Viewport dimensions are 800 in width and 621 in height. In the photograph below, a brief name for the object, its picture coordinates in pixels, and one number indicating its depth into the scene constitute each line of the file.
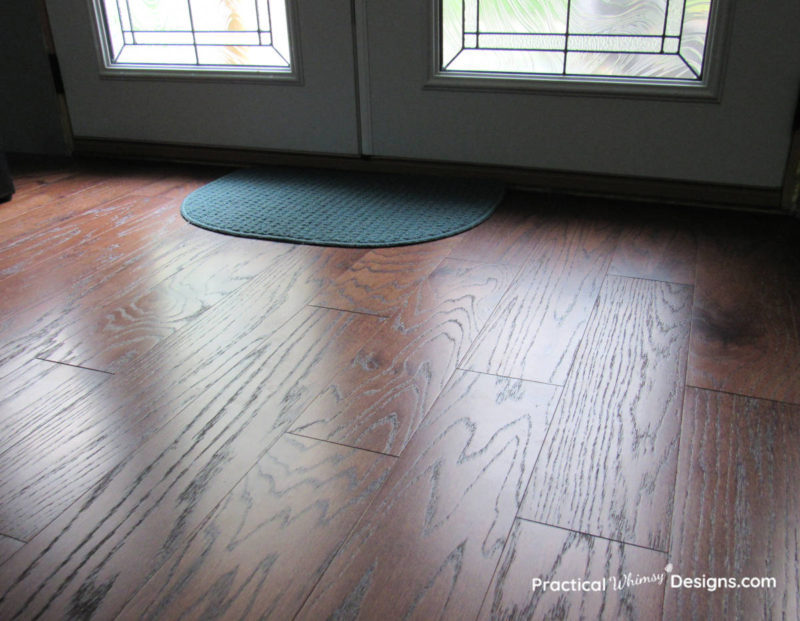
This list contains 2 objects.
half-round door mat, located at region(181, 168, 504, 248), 1.66
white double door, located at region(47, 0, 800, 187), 1.65
